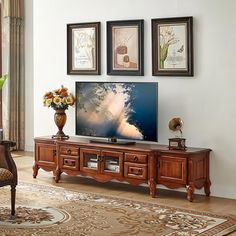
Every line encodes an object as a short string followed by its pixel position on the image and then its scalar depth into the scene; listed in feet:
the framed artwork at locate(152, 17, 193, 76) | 21.71
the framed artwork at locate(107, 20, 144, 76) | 22.99
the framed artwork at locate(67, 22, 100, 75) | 24.40
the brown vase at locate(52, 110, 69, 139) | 24.35
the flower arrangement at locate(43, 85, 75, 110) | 24.13
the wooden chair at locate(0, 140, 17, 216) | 17.99
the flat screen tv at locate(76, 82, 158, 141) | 22.17
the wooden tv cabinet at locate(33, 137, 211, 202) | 20.70
